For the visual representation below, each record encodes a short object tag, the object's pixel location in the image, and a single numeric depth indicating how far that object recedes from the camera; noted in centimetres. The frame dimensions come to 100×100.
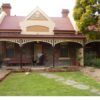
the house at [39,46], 972
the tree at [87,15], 865
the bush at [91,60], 868
